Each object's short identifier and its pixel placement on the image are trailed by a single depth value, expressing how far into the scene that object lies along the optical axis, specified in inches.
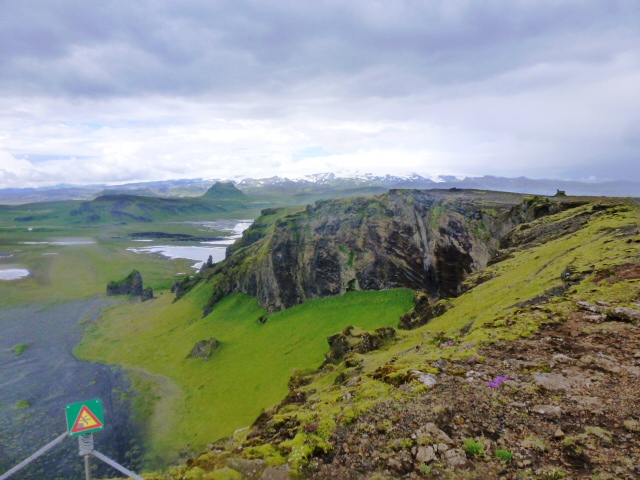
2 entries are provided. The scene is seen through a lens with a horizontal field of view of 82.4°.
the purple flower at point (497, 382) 711.5
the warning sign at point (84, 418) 523.2
